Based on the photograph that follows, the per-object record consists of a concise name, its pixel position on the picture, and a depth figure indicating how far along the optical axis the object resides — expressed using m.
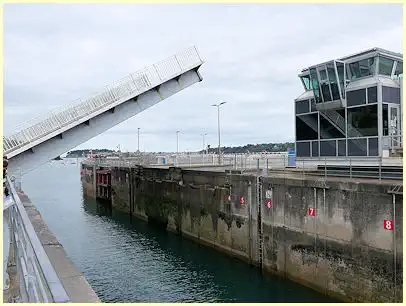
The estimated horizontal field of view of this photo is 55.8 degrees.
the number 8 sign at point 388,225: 10.88
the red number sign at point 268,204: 15.94
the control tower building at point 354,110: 15.82
